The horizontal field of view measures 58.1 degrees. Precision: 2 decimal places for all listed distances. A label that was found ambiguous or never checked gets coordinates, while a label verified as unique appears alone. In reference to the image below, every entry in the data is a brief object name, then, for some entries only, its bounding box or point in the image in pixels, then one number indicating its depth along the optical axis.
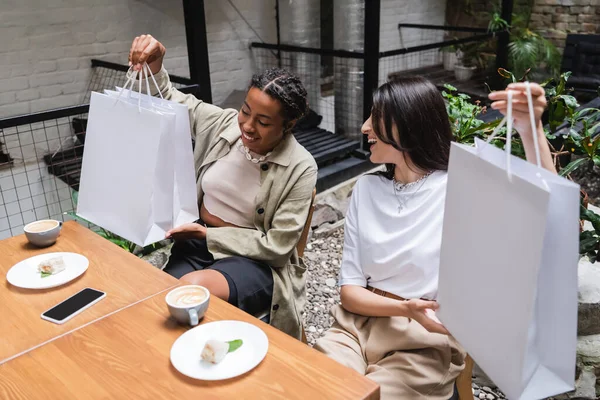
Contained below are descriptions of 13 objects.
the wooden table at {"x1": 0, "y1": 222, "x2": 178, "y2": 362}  1.10
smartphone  1.13
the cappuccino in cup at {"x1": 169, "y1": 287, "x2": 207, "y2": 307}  1.10
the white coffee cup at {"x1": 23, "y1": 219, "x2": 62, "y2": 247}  1.44
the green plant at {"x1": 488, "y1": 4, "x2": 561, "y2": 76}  5.31
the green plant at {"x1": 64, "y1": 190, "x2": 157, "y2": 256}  2.33
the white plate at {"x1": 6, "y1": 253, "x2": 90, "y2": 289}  1.25
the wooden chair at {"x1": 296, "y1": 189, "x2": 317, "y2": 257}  1.63
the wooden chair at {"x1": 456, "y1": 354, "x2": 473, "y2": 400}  1.28
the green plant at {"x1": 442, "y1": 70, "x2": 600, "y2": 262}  1.79
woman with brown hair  1.24
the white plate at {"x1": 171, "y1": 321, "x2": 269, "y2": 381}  0.95
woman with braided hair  1.54
